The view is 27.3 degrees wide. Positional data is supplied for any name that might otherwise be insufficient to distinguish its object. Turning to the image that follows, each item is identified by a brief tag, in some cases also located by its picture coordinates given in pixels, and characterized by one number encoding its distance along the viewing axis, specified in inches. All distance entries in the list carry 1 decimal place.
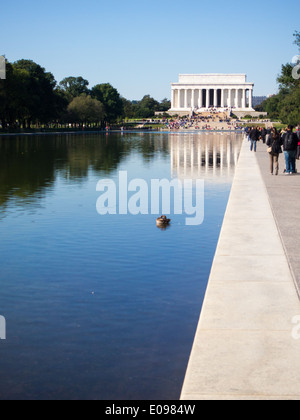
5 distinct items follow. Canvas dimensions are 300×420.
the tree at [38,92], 3946.9
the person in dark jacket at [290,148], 987.3
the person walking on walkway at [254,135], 1833.5
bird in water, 561.3
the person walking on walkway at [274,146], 996.5
